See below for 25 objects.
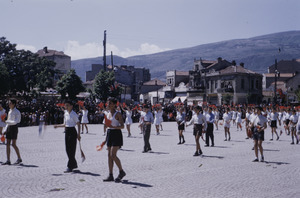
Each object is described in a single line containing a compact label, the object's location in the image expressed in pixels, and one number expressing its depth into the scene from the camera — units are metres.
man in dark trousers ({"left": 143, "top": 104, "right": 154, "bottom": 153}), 12.94
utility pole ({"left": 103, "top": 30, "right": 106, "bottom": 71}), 40.16
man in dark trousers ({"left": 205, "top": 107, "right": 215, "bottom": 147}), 15.37
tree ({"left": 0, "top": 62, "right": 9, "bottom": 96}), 42.50
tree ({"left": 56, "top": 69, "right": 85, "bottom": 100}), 47.75
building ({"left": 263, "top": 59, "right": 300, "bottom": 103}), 71.47
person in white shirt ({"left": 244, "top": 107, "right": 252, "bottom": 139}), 11.08
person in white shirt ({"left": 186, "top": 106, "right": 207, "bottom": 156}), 12.62
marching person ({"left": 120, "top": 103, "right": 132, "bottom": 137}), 20.00
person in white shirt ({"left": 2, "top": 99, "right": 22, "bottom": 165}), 9.84
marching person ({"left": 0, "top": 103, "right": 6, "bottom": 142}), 13.21
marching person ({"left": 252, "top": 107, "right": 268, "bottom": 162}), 10.61
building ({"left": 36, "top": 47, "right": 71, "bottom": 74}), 85.14
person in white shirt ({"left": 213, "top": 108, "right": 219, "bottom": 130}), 26.68
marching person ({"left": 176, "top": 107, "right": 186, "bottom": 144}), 15.85
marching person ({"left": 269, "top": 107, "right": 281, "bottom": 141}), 19.81
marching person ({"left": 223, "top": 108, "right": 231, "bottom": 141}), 18.70
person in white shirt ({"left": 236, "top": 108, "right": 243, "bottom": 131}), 23.69
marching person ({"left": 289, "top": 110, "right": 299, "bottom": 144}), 17.64
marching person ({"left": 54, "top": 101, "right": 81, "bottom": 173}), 8.77
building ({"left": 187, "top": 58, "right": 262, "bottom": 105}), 65.19
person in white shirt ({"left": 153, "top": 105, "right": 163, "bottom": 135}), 22.19
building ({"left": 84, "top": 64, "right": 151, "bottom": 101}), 85.44
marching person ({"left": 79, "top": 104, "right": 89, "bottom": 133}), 20.97
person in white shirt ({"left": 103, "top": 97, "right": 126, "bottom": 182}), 7.66
